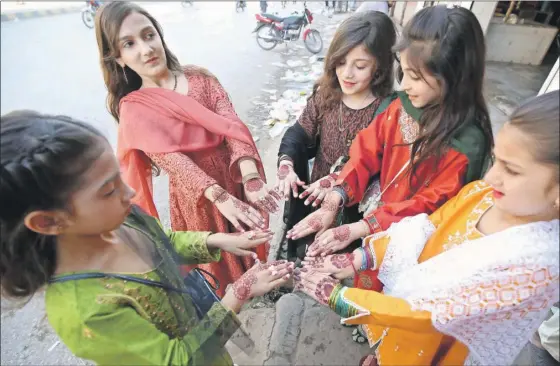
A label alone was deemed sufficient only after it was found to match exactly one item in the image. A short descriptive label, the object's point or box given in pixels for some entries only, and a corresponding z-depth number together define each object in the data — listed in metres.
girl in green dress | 0.73
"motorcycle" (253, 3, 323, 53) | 8.21
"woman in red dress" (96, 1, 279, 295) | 1.50
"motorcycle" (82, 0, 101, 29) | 9.80
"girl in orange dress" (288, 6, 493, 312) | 1.19
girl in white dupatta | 0.84
